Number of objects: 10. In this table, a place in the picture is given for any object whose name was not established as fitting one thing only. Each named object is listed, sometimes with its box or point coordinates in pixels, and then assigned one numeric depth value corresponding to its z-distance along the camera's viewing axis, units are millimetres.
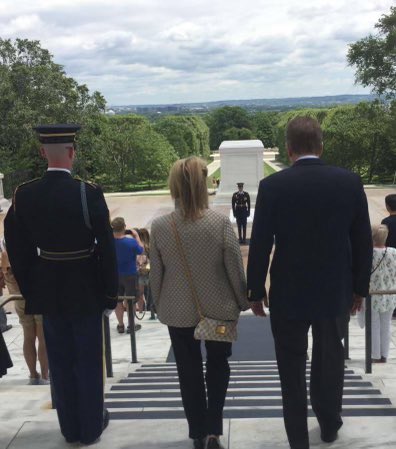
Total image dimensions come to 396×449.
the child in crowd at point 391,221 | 6410
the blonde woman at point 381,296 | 5188
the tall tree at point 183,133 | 47875
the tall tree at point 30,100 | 28156
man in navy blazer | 2691
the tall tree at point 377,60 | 27109
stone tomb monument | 21031
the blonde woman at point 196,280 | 2779
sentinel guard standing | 13492
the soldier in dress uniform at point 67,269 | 2887
